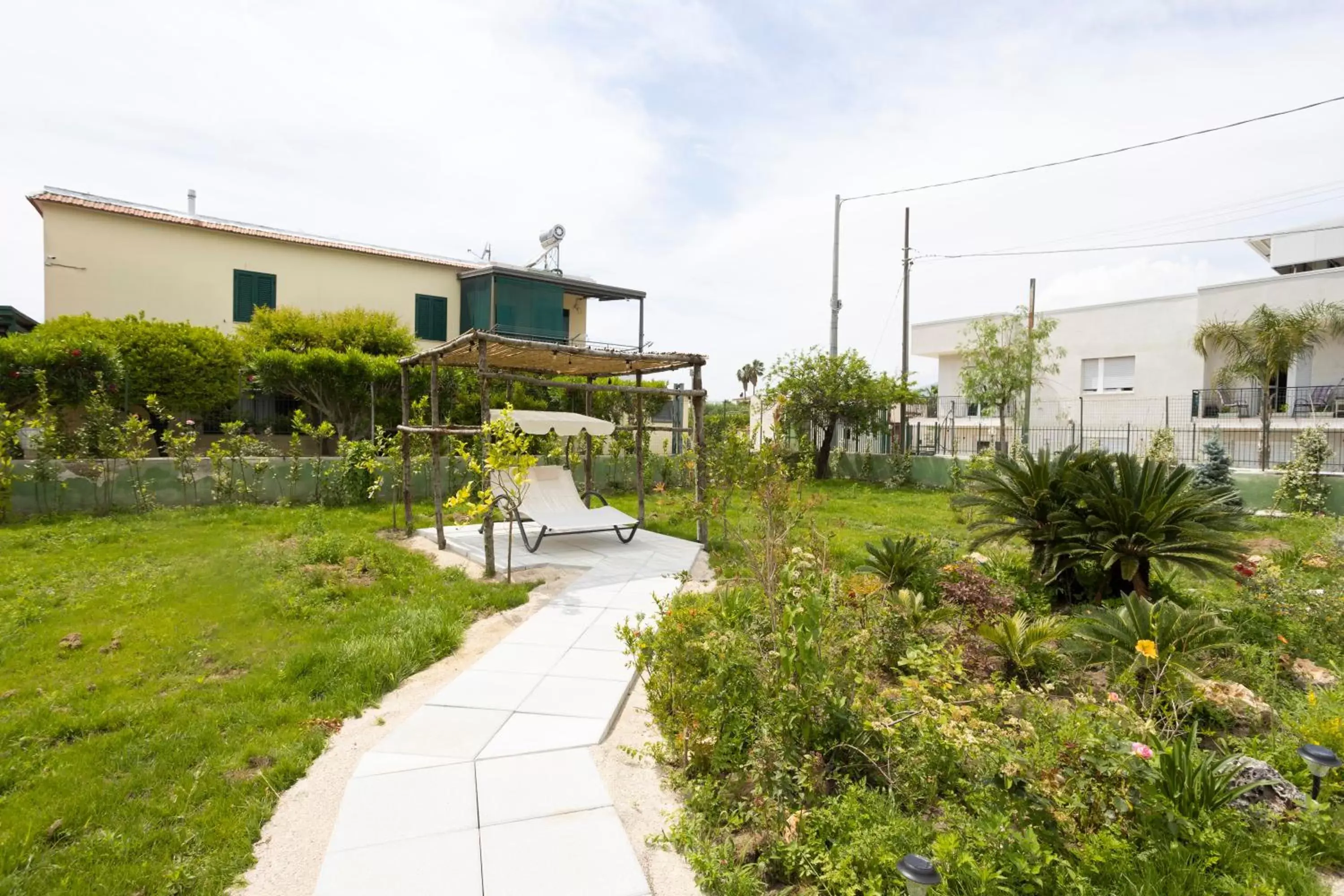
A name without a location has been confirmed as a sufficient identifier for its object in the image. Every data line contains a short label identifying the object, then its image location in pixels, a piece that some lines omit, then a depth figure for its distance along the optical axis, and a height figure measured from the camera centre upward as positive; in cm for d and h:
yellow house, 1741 +463
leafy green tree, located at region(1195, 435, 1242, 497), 1148 -53
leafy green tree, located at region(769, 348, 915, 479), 1814 +110
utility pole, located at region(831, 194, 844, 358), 1869 +416
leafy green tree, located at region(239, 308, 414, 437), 1549 +160
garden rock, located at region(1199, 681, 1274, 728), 344 -139
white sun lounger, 811 -108
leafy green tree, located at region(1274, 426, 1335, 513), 1090 -63
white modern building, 1781 +184
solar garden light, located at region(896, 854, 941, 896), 189 -126
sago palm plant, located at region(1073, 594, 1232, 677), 385 -120
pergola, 743 +92
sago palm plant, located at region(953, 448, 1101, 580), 549 -53
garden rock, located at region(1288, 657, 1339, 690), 403 -147
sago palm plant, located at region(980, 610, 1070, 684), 415 -132
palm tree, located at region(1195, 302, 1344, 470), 1719 +274
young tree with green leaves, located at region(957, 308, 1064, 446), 1941 +222
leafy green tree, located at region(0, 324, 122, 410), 1126 +99
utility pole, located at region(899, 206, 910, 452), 2017 +387
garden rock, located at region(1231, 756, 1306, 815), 259 -140
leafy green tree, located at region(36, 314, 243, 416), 1386 +145
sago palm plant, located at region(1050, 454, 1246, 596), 488 -66
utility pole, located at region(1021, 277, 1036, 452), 1945 +228
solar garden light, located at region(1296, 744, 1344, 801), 251 -121
